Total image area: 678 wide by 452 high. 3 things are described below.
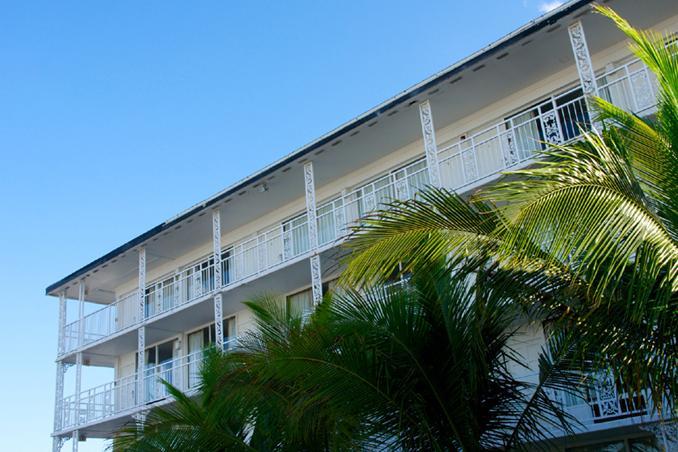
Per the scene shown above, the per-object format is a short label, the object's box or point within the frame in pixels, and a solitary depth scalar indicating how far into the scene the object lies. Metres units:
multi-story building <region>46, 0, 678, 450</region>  16.41
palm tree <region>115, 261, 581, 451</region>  10.28
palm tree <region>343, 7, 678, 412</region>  7.46
